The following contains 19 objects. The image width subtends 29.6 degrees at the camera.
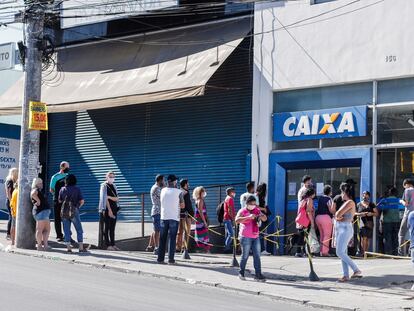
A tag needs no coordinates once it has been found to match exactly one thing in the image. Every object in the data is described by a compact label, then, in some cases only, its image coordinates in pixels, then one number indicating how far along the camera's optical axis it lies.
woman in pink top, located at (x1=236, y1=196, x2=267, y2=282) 14.02
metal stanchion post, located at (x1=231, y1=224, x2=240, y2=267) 15.73
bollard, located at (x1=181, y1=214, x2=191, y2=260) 17.05
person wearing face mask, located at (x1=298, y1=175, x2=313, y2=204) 17.62
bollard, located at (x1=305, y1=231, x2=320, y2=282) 14.13
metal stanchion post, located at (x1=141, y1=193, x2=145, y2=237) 19.92
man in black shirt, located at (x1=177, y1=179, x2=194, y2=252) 17.48
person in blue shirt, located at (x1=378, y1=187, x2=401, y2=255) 18.31
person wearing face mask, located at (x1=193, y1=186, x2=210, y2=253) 18.45
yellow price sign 17.53
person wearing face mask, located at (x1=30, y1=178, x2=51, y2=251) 17.16
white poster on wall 26.47
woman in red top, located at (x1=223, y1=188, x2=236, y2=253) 18.27
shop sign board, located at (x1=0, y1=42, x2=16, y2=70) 21.09
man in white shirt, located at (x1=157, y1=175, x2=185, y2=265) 15.85
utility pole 17.56
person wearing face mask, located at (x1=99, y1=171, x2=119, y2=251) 17.86
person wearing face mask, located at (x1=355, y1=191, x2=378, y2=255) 18.02
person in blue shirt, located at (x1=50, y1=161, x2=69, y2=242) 18.28
